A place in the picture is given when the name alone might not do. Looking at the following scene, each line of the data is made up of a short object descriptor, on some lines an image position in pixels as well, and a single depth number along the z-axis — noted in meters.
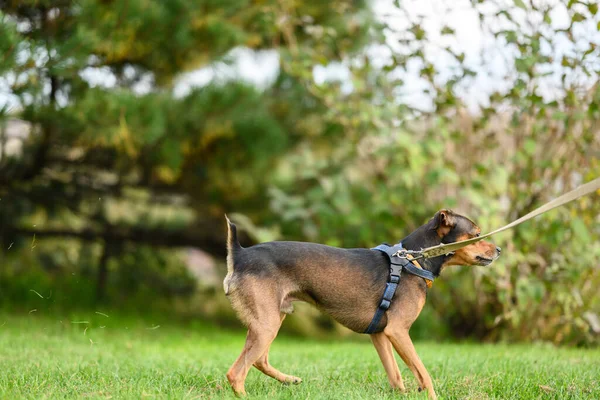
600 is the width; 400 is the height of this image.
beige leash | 4.20
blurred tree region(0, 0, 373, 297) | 7.22
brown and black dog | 4.11
